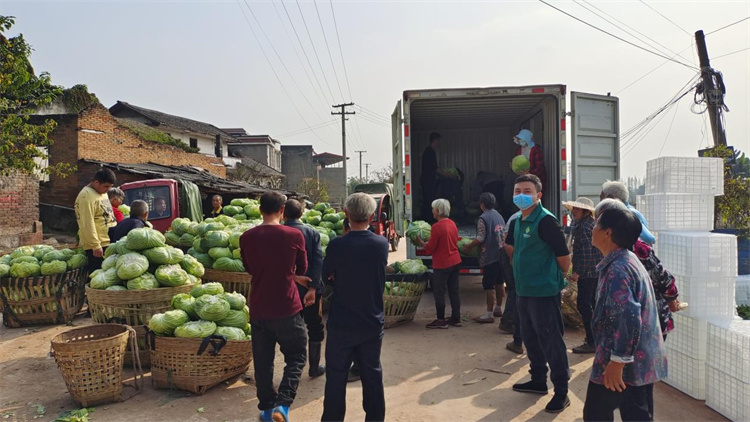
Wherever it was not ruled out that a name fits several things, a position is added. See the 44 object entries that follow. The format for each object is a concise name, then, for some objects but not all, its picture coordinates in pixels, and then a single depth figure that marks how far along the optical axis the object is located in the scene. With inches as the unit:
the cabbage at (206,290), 196.7
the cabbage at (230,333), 179.0
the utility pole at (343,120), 1428.4
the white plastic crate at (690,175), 190.5
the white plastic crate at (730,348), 145.6
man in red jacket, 149.1
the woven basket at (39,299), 253.9
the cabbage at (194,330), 172.9
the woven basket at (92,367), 160.6
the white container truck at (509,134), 306.3
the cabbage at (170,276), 205.5
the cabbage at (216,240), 257.8
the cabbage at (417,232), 313.1
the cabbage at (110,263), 210.2
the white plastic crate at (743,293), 256.2
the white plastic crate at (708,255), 167.6
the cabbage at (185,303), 186.4
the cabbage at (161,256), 212.8
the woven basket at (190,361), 171.2
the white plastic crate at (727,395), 144.5
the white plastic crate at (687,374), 166.9
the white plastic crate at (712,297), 166.6
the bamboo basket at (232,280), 245.3
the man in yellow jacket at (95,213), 253.6
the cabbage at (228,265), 248.8
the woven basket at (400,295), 262.1
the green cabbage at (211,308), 181.5
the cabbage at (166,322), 175.3
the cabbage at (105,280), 201.3
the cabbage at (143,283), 199.5
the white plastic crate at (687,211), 187.3
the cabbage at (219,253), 253.9
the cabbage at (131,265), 201.0
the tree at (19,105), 507.8
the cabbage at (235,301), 193.2
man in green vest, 156.8
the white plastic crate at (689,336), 166.9
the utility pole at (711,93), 514.0
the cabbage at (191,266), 223.8
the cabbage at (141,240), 214.2
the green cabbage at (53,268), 256.7
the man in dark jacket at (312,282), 179.3
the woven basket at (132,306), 195.9
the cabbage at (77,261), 265.1
